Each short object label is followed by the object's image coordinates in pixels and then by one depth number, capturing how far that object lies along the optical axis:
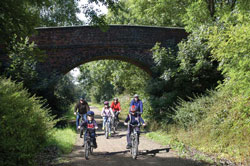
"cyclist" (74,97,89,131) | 10.41
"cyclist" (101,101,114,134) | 10.19
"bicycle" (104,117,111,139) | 10.04
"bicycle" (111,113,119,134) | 11.39
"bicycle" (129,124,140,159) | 6.46
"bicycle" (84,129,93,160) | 6.43
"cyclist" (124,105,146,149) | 7.07
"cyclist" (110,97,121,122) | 11.74
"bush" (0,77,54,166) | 4.69
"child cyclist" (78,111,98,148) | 6.87
